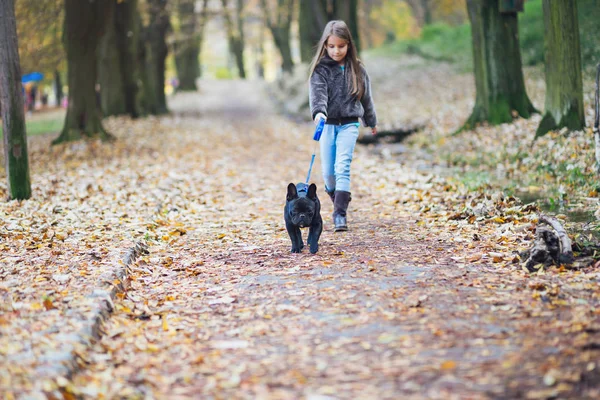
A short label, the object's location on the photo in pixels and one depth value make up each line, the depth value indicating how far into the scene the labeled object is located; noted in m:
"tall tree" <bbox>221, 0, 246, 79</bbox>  38.12
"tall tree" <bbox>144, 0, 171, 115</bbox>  26.59
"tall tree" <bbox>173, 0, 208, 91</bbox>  32.47
